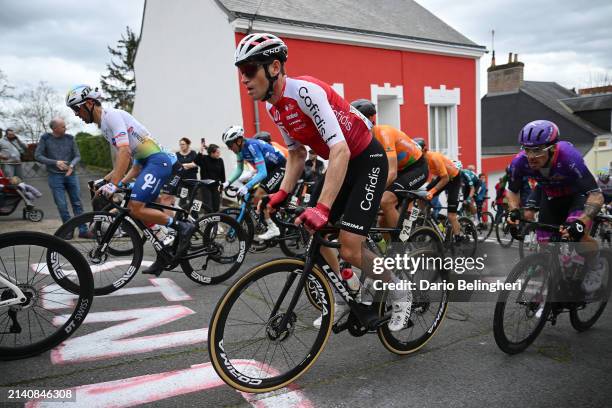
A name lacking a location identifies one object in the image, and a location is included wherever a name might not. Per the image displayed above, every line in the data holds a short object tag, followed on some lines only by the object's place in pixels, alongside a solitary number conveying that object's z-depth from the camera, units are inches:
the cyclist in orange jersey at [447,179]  258.8
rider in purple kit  139.2
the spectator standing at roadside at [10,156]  414.3
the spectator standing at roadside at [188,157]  377.7
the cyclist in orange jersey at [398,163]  191.3
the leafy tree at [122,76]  1277.1
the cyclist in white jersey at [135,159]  175.0
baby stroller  379.9
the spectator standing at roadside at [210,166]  376.5
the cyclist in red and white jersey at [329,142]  101.3
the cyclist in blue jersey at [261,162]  253.8
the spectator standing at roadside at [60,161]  287.7
